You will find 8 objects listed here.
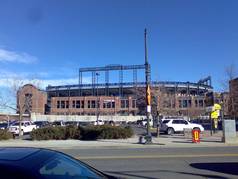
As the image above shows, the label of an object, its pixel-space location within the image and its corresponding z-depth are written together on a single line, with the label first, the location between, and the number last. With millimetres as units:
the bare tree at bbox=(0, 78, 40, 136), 29435
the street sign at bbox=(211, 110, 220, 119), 23112
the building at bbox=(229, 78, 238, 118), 33757
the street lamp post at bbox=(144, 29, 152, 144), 16578
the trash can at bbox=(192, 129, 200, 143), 16660
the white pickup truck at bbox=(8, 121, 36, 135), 27009
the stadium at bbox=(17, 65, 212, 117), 83406
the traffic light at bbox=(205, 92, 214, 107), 25079
